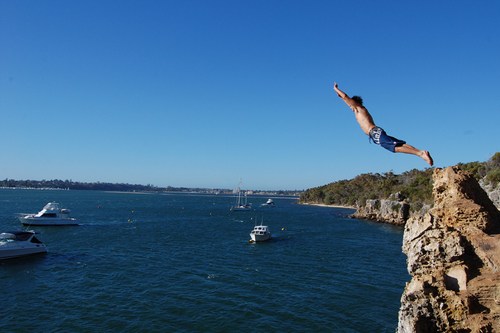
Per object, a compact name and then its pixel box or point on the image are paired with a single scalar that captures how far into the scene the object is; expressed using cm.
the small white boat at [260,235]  5484
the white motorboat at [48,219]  7100
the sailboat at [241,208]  14020
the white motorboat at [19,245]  3956
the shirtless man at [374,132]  590
